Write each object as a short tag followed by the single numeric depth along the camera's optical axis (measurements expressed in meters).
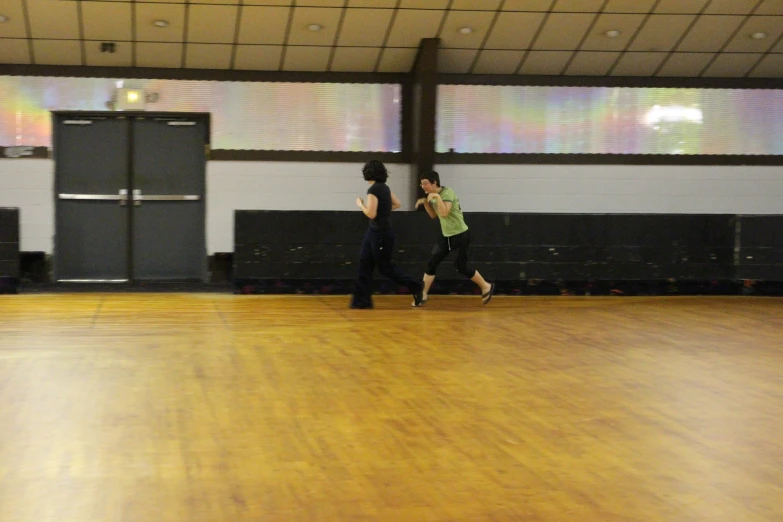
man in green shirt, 10.82
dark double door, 13.23
